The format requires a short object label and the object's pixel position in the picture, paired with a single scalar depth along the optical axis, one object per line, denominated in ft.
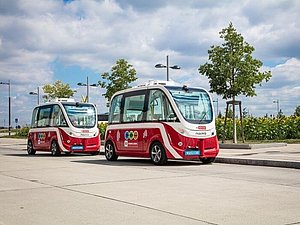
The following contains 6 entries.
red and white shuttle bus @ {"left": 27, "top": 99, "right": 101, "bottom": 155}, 77.25
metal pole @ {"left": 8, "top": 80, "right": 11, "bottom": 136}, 208.03
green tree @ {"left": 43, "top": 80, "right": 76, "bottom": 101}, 174.60
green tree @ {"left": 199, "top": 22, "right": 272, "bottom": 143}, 84.33
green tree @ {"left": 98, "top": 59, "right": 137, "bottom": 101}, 126.11
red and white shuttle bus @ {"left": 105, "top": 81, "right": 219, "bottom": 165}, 52.75
